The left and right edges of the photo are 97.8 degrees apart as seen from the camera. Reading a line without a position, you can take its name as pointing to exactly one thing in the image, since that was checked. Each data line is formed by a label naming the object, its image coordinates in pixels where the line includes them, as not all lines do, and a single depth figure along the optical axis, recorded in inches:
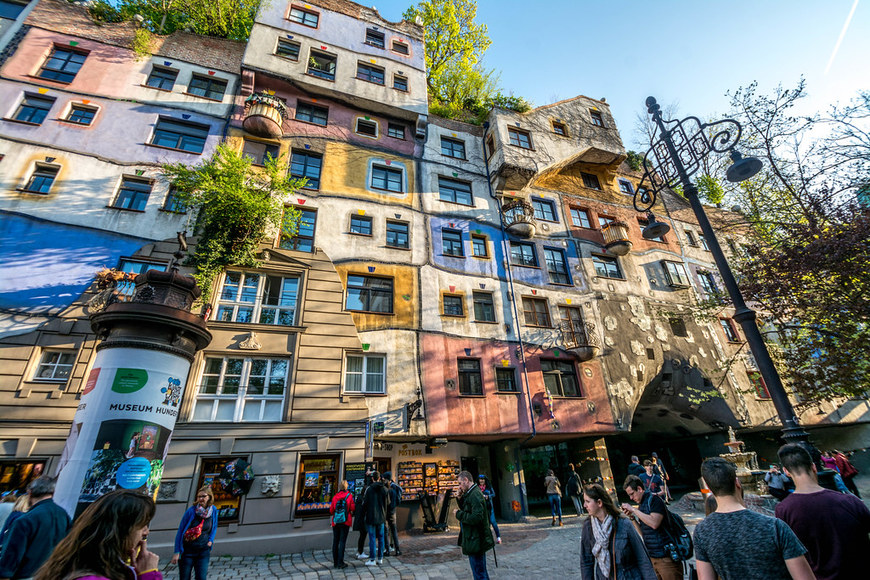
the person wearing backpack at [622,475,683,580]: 186.2
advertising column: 319.0
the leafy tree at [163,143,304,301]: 539.5
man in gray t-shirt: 110.2
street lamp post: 243.3
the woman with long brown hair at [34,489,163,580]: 81.6
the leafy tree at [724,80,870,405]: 464.4
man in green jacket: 239.0
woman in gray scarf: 158.1
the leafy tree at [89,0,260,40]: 813.6
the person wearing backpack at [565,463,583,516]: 641.6
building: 470.9
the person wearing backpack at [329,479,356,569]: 360.2
